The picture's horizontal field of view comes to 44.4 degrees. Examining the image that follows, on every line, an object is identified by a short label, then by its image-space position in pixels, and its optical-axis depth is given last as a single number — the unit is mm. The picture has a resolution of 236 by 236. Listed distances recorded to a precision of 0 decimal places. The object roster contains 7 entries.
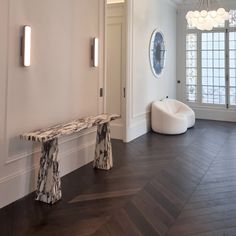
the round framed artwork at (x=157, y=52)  7184
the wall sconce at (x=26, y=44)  3139
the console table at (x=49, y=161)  3061
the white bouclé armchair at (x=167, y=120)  6789
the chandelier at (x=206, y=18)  6324
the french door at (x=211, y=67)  8789
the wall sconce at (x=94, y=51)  4523
